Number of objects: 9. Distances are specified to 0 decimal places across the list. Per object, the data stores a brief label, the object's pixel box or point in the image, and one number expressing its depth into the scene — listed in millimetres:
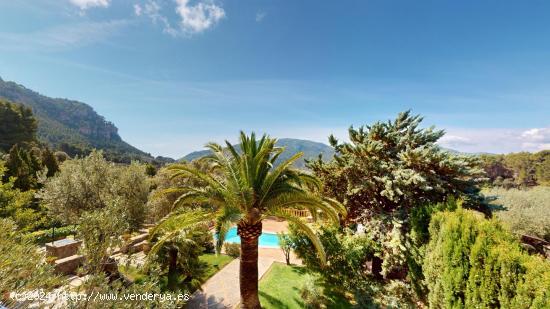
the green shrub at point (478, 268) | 5906
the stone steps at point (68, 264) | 12062
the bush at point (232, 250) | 16875
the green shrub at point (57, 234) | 19859
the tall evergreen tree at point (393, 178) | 10750
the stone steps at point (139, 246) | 16294
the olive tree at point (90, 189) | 14867
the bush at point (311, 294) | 10959
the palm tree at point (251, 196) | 9742
